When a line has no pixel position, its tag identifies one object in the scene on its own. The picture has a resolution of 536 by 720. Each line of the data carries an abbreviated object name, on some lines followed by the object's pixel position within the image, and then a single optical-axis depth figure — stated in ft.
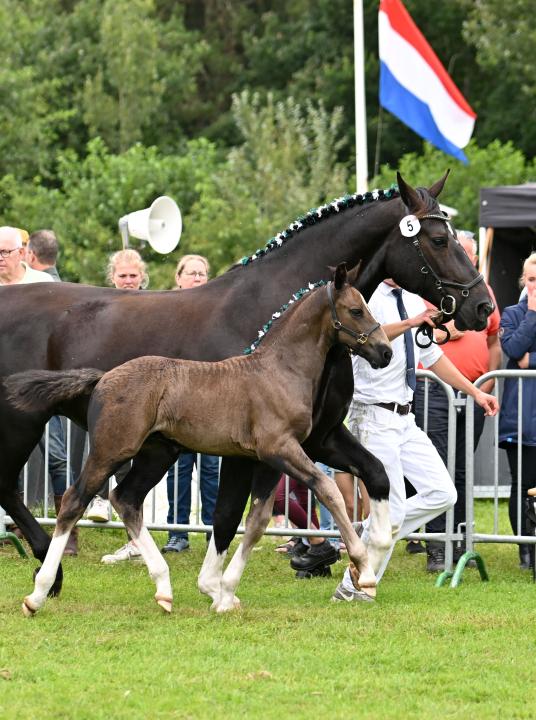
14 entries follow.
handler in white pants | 50.92
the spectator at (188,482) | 64.90
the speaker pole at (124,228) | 85.79
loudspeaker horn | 84.69
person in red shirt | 62.60
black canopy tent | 92.51
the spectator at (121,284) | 63.63
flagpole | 102.15
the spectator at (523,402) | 61.15
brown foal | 45.62
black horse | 47.83
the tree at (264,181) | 168.98
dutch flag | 110.32
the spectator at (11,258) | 65.10
